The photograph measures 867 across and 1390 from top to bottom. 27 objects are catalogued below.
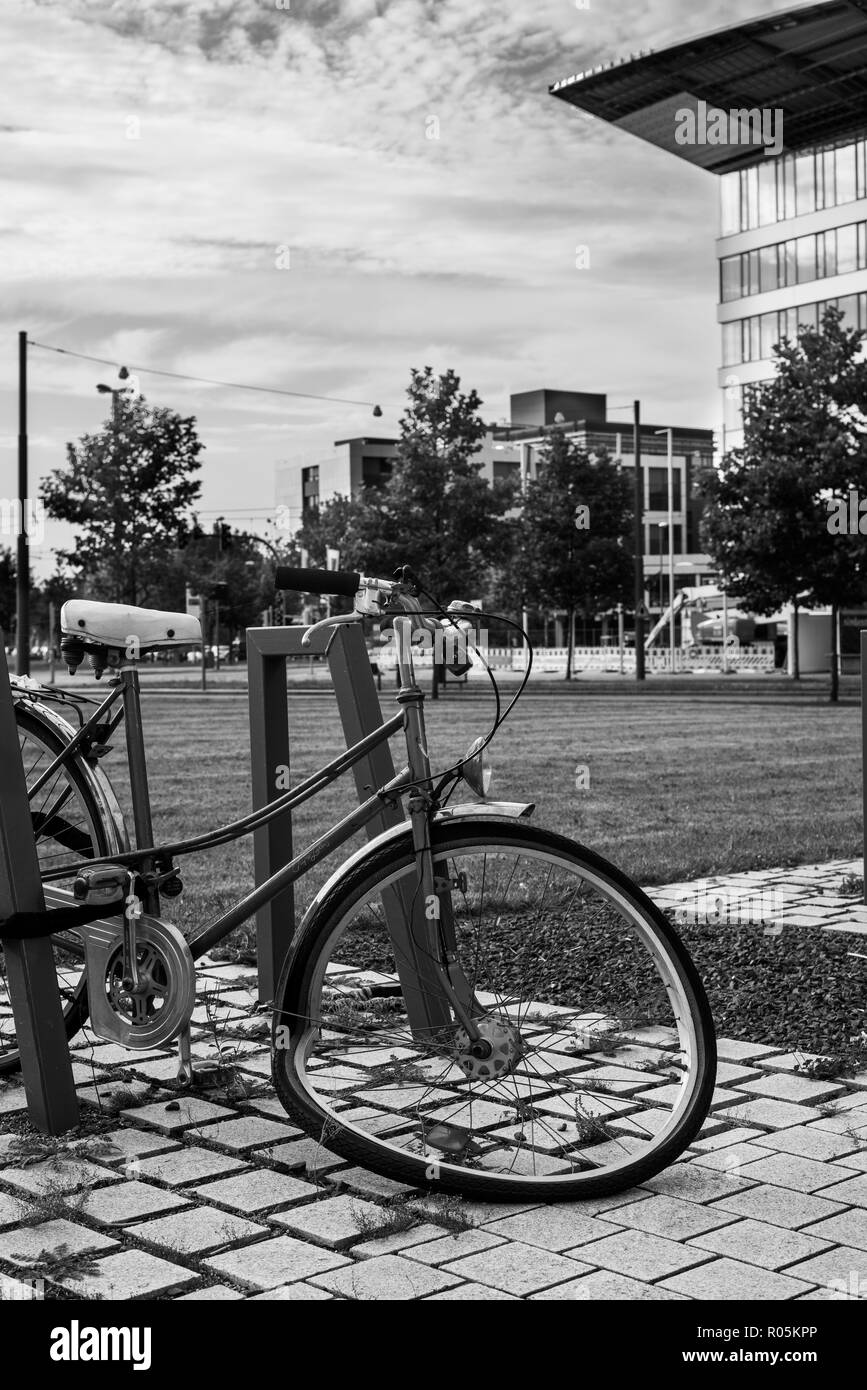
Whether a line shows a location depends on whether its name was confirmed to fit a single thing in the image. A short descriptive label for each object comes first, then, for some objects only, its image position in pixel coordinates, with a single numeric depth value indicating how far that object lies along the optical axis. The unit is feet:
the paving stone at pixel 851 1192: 10.74
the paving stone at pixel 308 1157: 11.73
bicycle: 11.46
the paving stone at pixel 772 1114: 12.65
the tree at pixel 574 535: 150.00
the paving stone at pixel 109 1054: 14.82
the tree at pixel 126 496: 109.09
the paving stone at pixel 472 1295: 9.10
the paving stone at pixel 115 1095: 13.35
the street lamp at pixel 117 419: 109.50
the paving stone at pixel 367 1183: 11.25
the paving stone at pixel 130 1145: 12.09
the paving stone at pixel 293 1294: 9.18
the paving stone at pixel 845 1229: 9.98
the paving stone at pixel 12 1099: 13.51
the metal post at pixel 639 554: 138.58
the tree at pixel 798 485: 90.98
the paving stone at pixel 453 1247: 9.84
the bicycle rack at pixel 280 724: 15.01
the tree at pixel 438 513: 113.39
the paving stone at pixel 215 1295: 9.20
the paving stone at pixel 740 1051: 14.64
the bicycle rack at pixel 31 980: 12.64
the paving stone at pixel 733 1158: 11.57
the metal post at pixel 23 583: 89.40
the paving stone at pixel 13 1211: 10.62
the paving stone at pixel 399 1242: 9.95
